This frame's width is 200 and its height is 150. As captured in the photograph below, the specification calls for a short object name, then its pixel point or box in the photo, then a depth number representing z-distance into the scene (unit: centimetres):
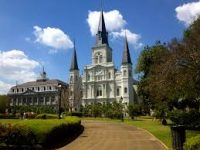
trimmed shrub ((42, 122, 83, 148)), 1023
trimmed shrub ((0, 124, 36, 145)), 954
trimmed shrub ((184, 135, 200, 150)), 536
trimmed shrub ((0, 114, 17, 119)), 2888
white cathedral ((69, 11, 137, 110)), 5830
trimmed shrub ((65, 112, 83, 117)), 3572
